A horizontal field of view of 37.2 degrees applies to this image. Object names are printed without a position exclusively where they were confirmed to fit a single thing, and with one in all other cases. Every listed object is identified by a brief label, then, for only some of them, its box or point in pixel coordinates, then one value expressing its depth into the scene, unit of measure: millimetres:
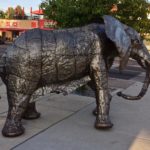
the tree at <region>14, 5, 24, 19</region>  30046
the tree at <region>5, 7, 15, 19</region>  37476
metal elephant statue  3009
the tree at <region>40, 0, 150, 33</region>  4931
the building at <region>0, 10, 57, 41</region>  26164
